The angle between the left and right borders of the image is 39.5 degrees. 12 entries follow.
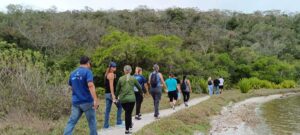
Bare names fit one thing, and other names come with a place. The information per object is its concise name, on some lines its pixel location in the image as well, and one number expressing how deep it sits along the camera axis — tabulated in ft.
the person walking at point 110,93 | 38.49
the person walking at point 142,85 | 45.31
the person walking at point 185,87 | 71.26
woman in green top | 36.40
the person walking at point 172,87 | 58.54
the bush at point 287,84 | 178.70
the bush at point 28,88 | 43.34
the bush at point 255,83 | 164.14
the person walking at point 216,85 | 110.82
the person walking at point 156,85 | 50.24
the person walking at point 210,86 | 106.42
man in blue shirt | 30.12
